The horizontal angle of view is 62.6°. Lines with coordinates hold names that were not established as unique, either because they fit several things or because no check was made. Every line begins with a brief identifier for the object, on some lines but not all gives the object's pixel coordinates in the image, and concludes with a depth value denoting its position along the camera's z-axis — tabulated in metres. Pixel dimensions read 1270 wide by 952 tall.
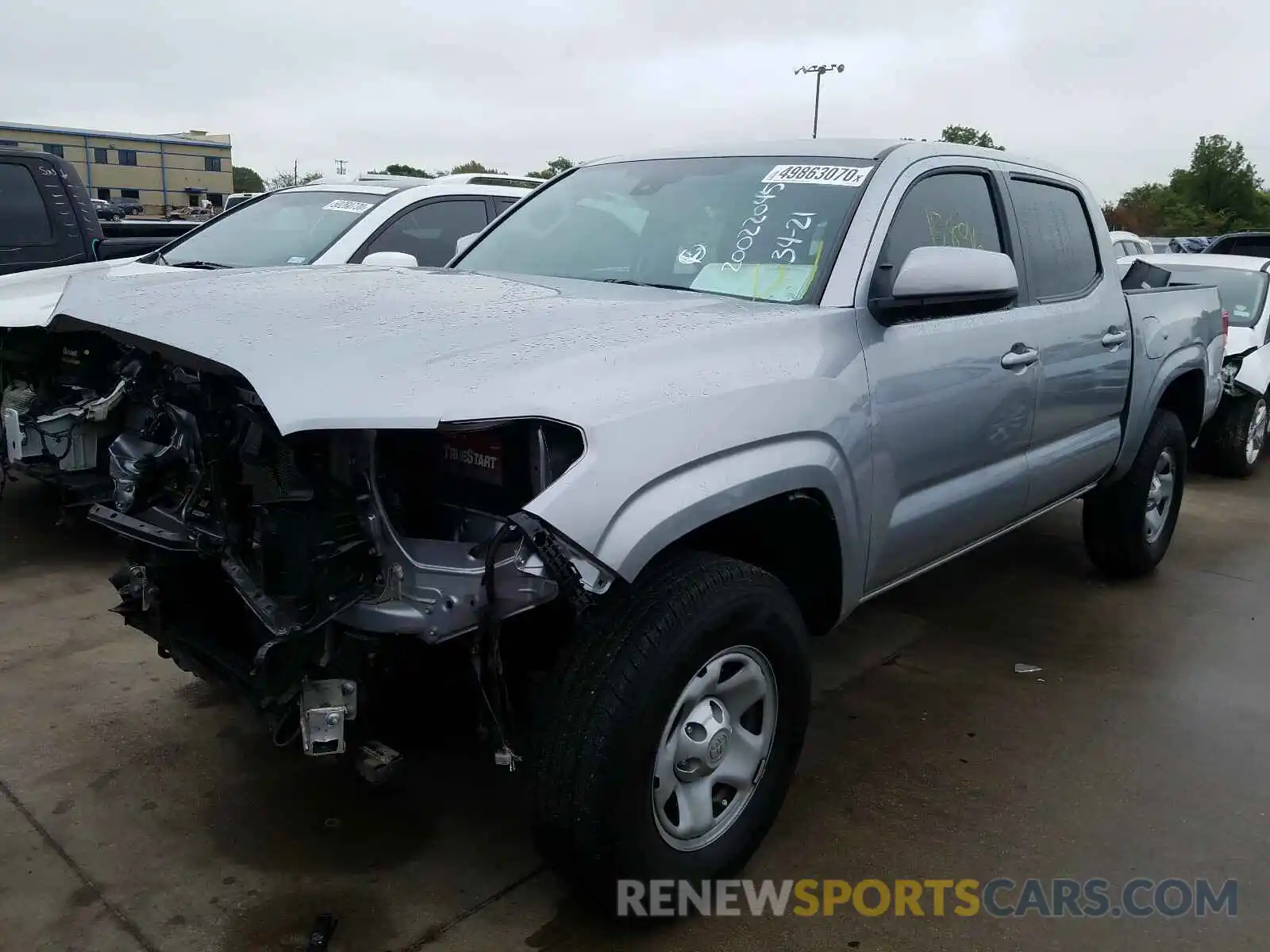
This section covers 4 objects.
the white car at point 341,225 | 5.85
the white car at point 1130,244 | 12.75
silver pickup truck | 2.20
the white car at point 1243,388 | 7.89
